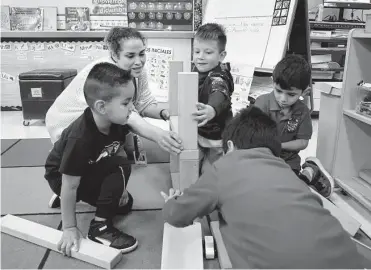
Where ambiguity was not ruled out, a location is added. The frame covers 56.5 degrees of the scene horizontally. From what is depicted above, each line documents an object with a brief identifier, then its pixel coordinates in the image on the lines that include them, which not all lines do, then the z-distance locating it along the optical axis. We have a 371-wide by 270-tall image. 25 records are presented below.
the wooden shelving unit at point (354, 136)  1.50
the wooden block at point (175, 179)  1.51
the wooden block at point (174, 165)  1.59
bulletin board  3.04
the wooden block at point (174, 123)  1.40
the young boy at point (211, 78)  1.54
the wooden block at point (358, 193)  1.42
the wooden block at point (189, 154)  1.18
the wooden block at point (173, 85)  1.62
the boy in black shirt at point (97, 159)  1.07
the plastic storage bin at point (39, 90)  2.63
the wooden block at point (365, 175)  1.60
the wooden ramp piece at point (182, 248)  1.03
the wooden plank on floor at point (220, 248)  1.01
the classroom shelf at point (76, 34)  2.95
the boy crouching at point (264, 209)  0.72
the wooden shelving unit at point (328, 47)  2.74
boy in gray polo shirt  1.52
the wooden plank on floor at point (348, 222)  1.26
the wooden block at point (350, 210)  1.36
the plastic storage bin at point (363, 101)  1.49
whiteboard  2.16
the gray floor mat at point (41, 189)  1.44
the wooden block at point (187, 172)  1.19
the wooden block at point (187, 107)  1.10
